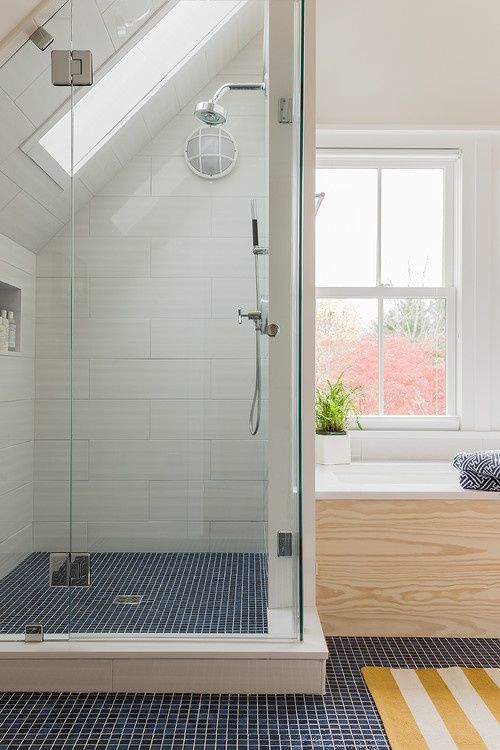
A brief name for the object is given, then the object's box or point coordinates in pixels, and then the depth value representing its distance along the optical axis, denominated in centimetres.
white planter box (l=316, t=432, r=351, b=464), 289
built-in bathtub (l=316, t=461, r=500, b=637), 226
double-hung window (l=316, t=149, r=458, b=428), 320
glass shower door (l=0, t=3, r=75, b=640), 195
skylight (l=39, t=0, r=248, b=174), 196
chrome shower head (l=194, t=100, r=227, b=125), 194
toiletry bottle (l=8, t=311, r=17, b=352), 203
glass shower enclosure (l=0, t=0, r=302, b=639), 194
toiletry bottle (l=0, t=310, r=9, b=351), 202
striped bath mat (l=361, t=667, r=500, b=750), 163
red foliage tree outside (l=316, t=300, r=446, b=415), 320
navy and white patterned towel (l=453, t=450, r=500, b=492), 227
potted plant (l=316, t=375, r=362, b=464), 290
